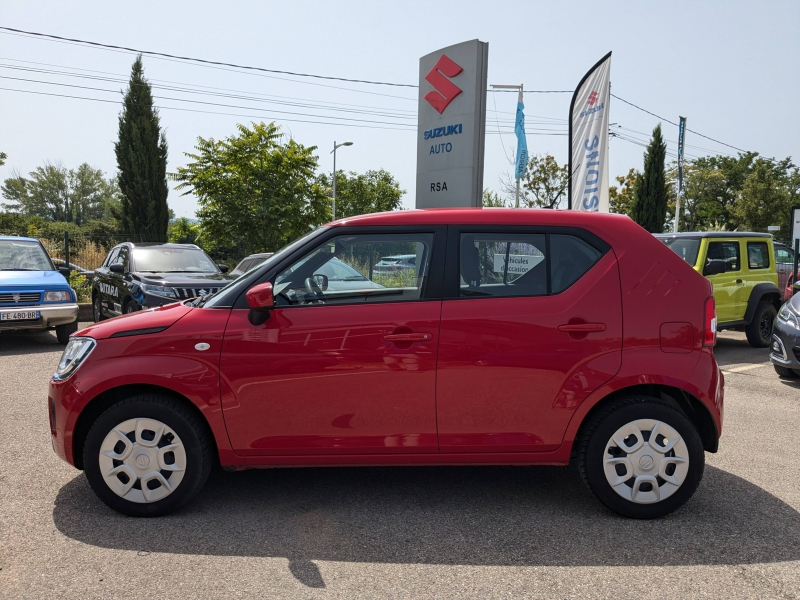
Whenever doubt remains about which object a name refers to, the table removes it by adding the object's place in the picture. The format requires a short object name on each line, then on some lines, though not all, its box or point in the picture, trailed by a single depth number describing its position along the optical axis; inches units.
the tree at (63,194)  3809.1
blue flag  914.1
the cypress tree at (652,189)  1707.7
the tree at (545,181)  1704.0
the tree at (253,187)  1048.8
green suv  420.2
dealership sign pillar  454.0
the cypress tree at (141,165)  1224.8
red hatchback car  148.7
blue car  402.3
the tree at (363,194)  2586.1
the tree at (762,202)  2023.9
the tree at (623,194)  2142.0
